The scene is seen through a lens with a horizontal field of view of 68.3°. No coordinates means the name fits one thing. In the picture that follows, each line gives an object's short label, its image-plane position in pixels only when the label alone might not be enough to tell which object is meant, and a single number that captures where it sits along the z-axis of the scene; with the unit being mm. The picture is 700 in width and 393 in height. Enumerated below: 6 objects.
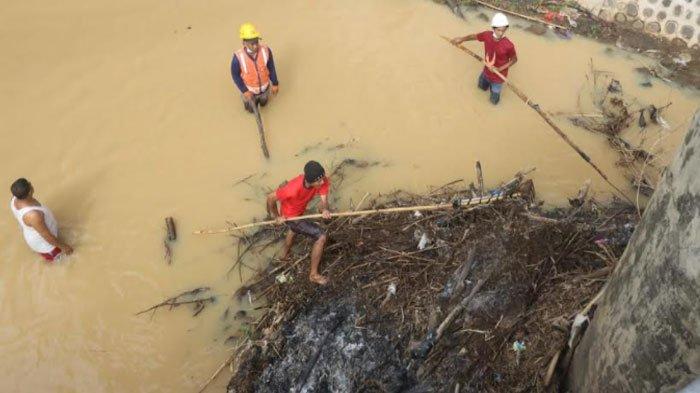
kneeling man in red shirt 4328
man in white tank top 4723
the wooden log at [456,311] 4094
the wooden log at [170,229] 5470
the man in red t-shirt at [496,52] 6203
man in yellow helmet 5953
